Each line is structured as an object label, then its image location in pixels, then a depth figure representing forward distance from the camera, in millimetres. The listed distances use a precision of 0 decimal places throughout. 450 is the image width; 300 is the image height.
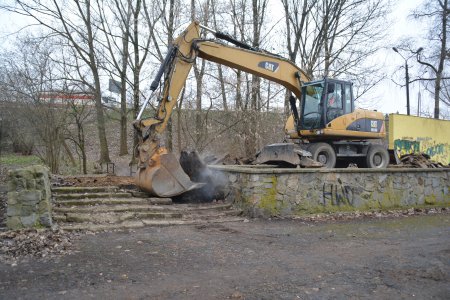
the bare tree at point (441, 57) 23761
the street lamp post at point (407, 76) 26117
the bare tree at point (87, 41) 17328
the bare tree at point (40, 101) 15312
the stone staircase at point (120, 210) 7468
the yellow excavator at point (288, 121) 9195
